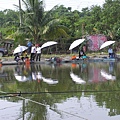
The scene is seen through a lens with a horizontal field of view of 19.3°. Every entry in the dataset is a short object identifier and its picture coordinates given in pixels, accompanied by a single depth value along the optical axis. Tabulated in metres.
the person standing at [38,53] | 27.66
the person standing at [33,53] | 27.77
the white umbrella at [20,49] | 27.82
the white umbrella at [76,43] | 30.91
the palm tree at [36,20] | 32.38
